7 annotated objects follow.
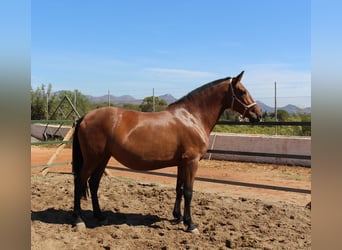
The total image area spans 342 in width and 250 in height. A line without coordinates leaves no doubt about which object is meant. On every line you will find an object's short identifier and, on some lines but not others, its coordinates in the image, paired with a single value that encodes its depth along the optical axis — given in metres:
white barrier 9.04
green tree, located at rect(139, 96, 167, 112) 14.37
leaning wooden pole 6.92
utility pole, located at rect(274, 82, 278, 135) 10.82
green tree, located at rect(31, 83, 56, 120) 18.19
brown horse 3.76
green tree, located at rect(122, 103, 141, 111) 20.14
